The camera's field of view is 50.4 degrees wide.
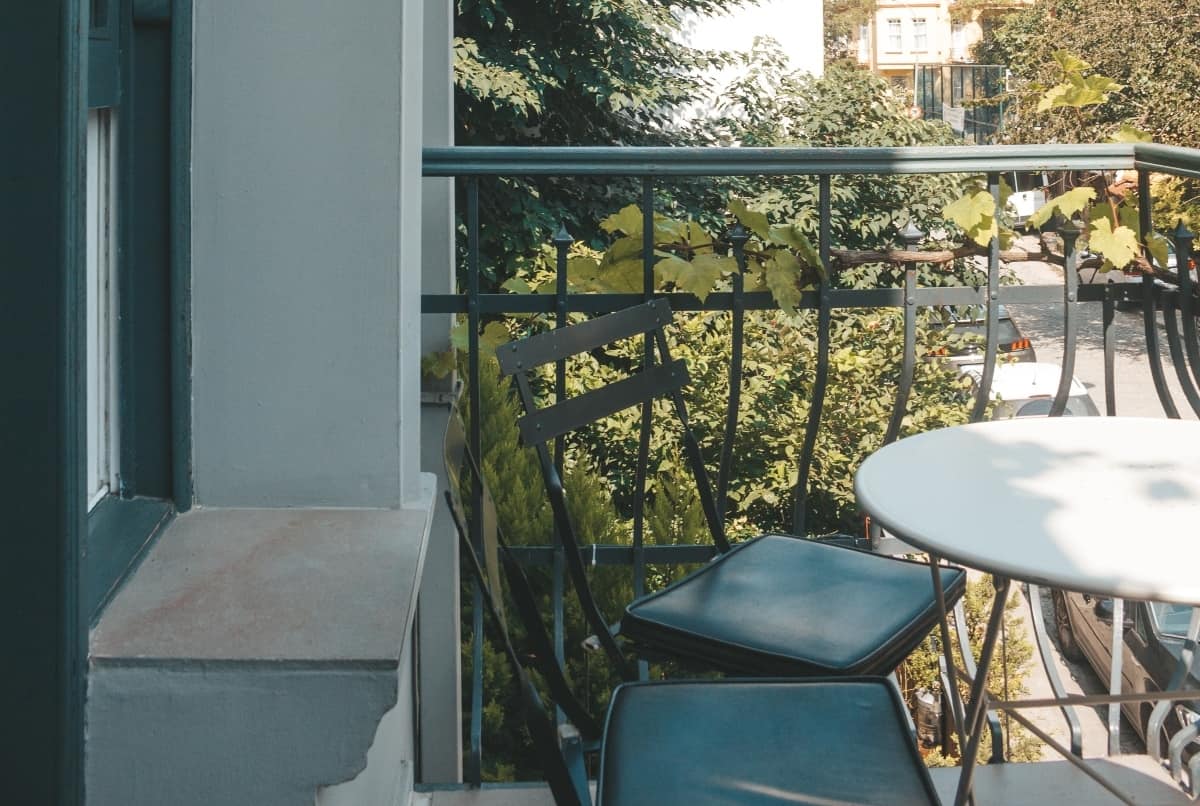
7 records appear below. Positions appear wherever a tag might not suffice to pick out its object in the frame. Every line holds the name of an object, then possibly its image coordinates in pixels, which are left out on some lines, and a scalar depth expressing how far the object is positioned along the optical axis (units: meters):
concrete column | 1.75
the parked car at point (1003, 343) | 10.27
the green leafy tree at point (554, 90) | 11.12
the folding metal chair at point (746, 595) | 2.02
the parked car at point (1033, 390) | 9.57
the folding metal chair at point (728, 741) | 1.55
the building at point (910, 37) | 53.22
